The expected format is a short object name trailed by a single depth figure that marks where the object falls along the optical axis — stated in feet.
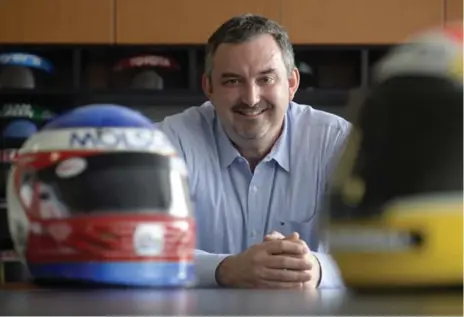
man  8.16
